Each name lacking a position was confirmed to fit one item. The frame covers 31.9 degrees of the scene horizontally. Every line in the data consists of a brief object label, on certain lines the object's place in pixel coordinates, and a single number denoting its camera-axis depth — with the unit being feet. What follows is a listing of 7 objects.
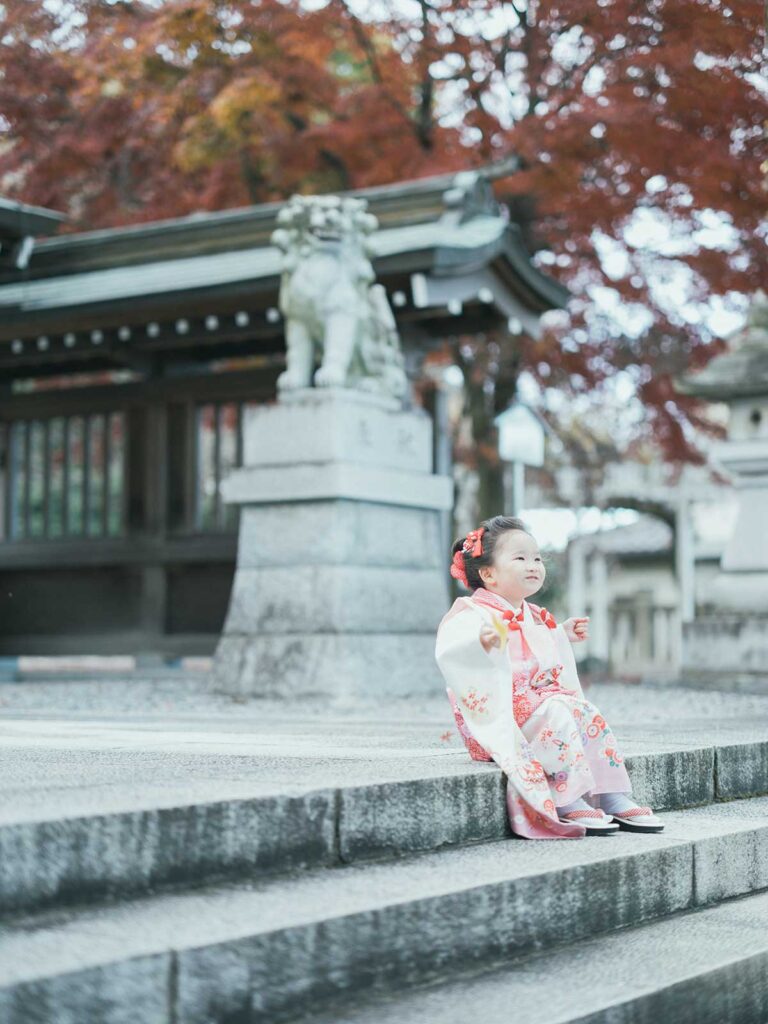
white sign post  38.93
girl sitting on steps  12.42
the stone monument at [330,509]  29.01
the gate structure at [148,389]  38.04
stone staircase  8.03
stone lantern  36.40
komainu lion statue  30.01
